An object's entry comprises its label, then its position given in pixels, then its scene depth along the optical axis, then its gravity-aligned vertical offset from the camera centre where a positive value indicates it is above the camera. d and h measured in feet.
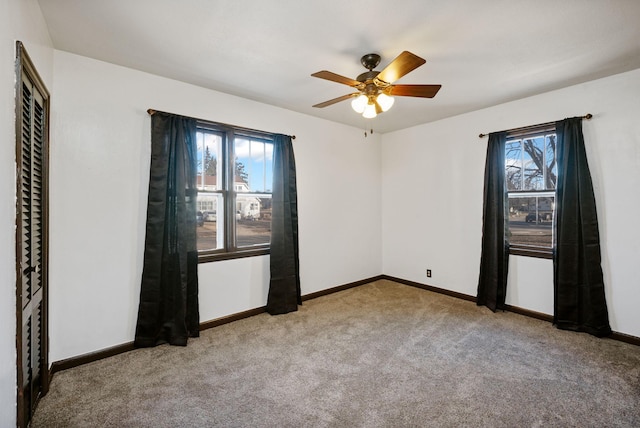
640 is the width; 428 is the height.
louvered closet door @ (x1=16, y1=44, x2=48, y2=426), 5.15 -0.70
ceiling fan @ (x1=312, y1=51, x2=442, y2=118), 7.29 +3.22
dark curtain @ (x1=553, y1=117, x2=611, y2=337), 9.80 -1.13
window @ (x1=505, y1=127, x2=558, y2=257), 11.35 +0.87
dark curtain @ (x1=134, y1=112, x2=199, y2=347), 9.01 -0.93
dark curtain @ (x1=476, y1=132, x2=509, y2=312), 11.96 -0.47
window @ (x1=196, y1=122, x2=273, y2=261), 10.80 +0.89
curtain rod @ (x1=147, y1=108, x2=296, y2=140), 9.10 +3.11
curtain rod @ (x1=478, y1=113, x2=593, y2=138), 9.87 +3.19
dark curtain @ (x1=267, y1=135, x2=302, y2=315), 11.86 -0.88
